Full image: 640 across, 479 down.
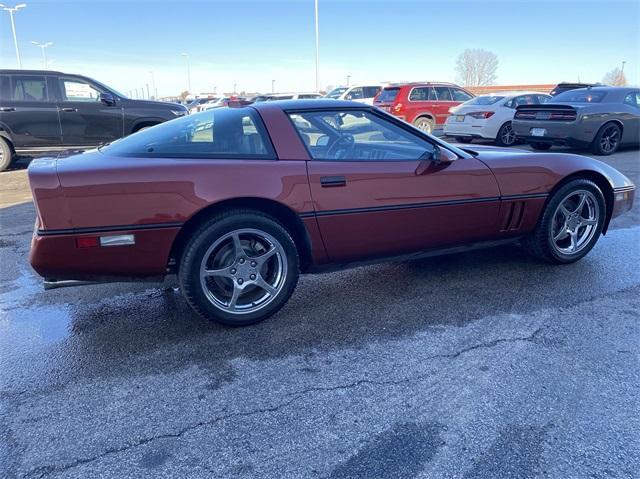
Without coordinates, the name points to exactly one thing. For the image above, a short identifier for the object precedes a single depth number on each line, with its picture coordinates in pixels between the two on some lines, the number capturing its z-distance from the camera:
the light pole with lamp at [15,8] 35.12
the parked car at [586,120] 9.19
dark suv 8.45
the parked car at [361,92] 18.83
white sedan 11.00
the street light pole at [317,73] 29.26
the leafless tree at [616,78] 61.30
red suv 13.11
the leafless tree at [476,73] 68.31
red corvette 2.57
